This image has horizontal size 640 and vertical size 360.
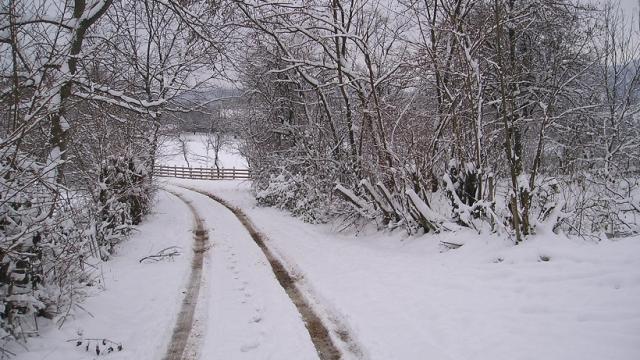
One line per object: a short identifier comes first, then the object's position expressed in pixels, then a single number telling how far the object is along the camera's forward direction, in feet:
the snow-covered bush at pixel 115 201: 26.63
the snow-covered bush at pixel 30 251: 12.98
